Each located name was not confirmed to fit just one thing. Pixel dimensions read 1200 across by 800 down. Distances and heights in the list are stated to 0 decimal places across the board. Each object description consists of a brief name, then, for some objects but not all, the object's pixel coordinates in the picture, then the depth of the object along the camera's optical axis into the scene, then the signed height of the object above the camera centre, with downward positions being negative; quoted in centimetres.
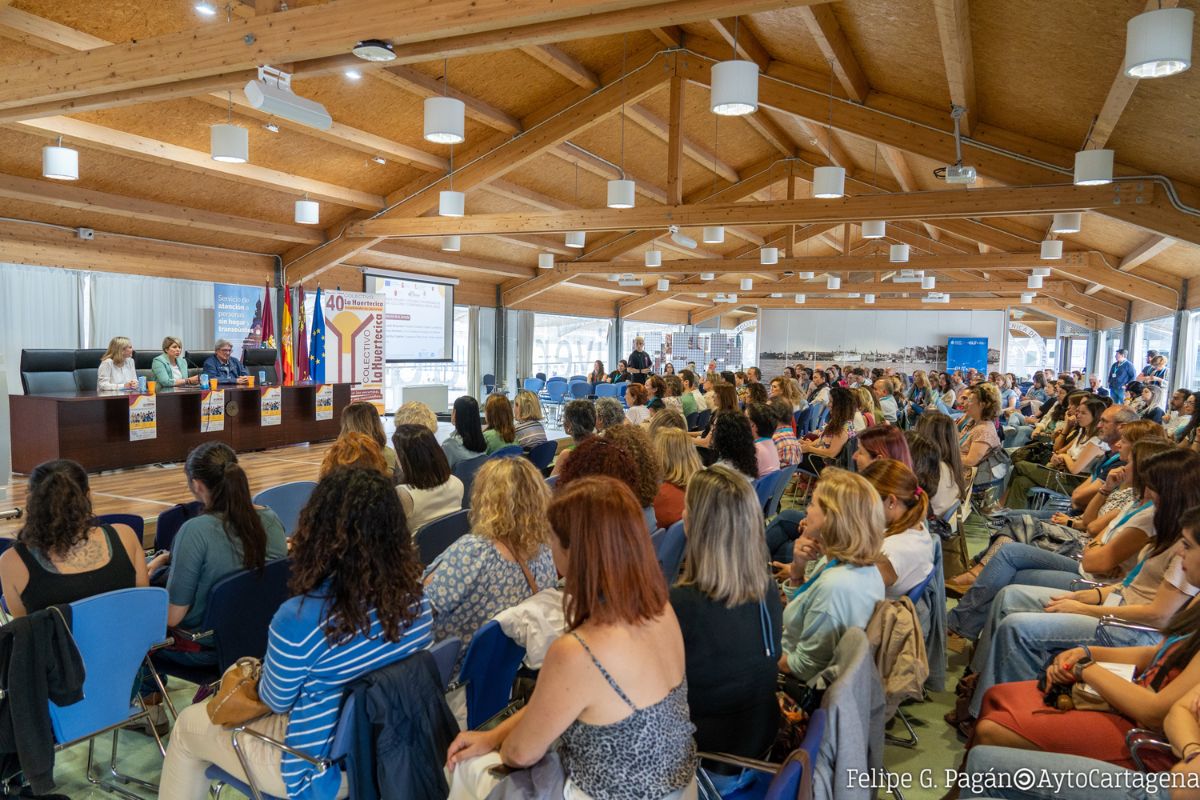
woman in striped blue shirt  186 -70
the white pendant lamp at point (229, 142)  631 +160
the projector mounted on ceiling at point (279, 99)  493 +159
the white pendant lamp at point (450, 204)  886 +161
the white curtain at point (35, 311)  862 +24
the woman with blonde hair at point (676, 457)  409 -60
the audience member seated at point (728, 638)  195 -75
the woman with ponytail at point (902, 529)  288 -70
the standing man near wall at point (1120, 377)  1332 -30
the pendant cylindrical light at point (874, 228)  993 +163
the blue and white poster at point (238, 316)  1096 +30
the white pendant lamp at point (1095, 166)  588 +149
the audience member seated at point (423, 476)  365 -65
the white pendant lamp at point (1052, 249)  1045 +149
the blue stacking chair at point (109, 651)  227 -98
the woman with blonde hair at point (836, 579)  242 -74
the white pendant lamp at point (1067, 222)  855 +153
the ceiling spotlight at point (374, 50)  458 +174
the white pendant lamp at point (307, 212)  884 +146
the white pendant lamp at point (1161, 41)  326 +138
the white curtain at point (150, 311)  962 +31
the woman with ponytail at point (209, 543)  271 -74
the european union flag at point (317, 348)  1155 -14
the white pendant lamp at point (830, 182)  748 +167
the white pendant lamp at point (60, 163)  669 +149
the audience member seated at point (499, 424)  544 -58
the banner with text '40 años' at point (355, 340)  1212 -1
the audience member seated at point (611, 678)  154 -67
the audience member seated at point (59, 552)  241 -72
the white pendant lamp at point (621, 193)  821 +165
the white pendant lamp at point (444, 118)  582 +171
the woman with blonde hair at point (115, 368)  793 -36
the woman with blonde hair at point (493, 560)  244 -70
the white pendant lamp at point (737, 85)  498 +173
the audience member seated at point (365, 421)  439 -47
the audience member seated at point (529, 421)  588 -62
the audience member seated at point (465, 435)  516 -63
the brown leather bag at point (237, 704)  198 -95
